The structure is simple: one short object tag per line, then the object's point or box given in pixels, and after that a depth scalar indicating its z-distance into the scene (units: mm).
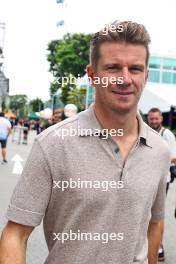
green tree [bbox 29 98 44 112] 116688
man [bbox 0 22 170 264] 1842
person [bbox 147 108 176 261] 6017
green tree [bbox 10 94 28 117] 135750
